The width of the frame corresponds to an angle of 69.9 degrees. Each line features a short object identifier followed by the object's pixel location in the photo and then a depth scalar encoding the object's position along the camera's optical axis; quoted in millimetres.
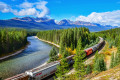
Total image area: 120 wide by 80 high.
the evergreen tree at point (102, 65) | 26147
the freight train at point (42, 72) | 23742
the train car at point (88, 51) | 43397
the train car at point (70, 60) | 33359
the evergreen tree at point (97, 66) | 26064
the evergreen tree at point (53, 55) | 38888
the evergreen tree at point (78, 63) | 20730
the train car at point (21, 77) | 22500
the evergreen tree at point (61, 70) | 19281
